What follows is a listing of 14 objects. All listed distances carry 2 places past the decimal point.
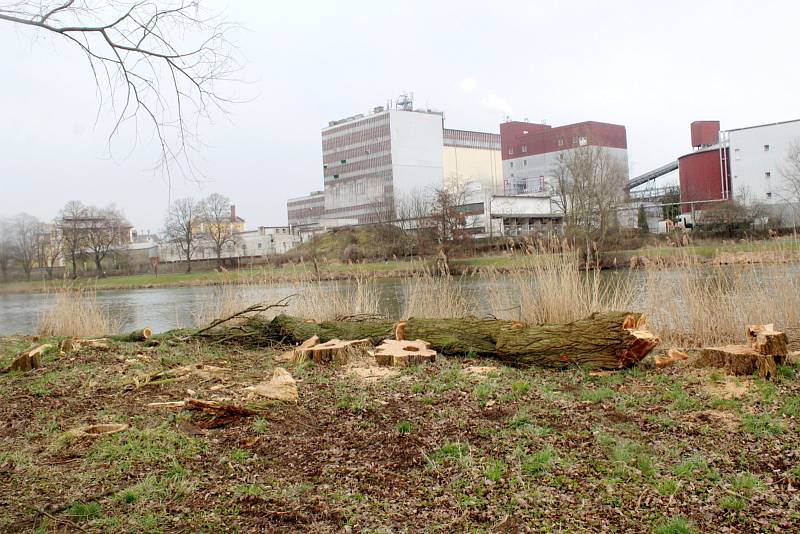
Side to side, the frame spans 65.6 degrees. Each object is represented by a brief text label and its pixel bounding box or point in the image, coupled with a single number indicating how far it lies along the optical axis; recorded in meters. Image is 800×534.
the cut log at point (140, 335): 9.54
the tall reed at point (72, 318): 12.35
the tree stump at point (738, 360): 5.41
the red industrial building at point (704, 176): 57.12
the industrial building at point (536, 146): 84.06
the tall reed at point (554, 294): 9.35
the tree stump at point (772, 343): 5.53
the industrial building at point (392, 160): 88.94
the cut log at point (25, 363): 7.21
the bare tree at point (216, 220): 71.94
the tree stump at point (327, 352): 7.55
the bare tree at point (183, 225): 70.25
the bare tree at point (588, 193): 37.31
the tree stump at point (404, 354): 6.92
